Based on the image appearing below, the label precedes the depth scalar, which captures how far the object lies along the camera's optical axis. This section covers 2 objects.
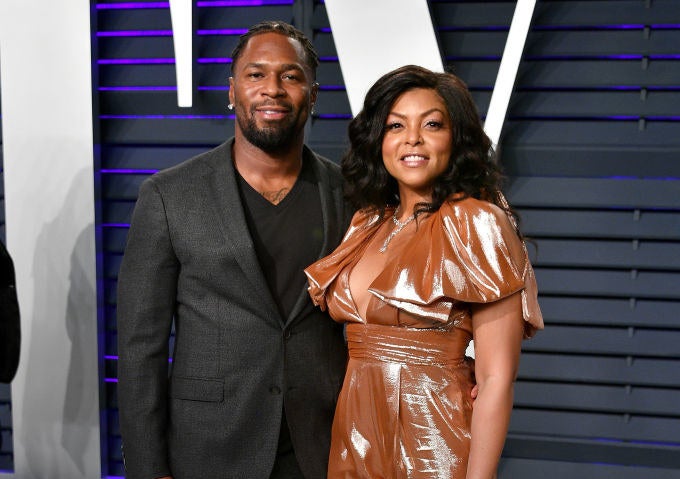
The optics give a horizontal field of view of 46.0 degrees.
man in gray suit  2.35
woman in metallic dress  1.98
